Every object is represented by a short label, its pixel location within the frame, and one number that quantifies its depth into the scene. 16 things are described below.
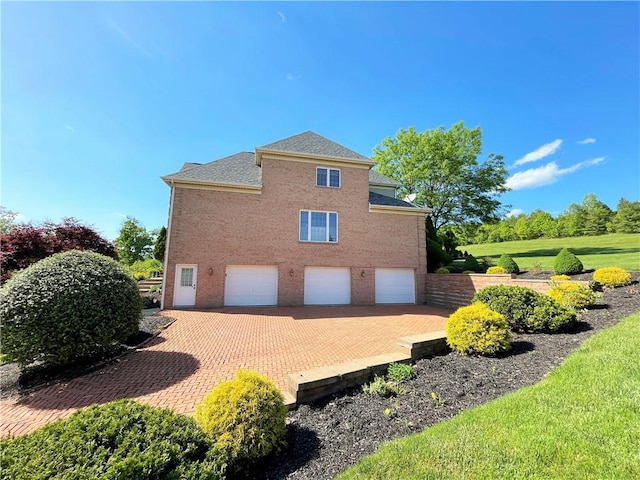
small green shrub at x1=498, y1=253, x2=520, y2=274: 15.72
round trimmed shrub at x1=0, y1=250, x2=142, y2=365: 5.26
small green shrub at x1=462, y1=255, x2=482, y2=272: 18.12
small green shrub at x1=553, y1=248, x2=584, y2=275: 13.10
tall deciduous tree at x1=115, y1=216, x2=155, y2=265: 34.91
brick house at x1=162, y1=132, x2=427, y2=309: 13.27
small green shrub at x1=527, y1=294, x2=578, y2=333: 6.27
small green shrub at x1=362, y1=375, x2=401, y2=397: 4.28
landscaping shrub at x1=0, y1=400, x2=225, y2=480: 1.89
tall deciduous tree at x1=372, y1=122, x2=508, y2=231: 27.05
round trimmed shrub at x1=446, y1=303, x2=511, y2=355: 5.44
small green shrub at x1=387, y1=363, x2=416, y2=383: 4.70
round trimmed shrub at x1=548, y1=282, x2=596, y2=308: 7.75
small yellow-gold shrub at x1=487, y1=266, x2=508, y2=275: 15.20
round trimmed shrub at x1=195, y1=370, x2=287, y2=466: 2.77
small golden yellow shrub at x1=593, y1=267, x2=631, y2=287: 9.23
